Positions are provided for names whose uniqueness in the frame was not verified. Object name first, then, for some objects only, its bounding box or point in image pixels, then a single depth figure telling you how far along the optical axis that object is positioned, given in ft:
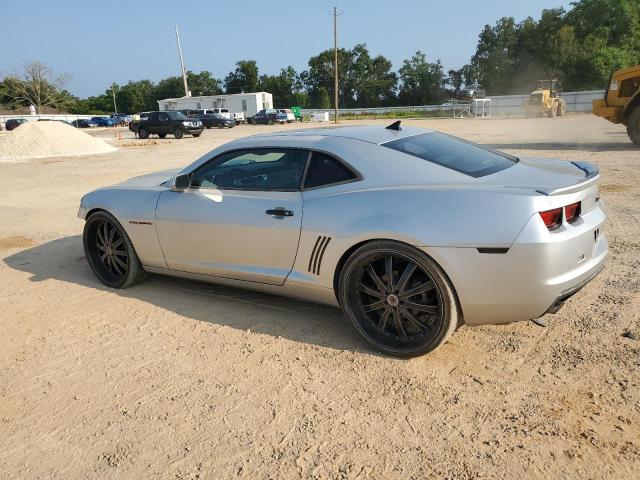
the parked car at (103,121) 218.59
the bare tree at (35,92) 259.60
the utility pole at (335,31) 177.58
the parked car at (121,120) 226.58
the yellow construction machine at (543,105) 131.23
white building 211.00
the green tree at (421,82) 273.13
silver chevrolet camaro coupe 9.44
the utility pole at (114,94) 318.02
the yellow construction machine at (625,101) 43.75
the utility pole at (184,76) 222.30
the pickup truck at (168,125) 101.65
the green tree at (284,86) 312.29
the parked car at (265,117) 166.50
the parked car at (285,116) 168.14
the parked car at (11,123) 179.42
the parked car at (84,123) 217.97
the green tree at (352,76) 301.22
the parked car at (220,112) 156.19
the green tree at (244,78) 335.88
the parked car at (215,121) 150.82
